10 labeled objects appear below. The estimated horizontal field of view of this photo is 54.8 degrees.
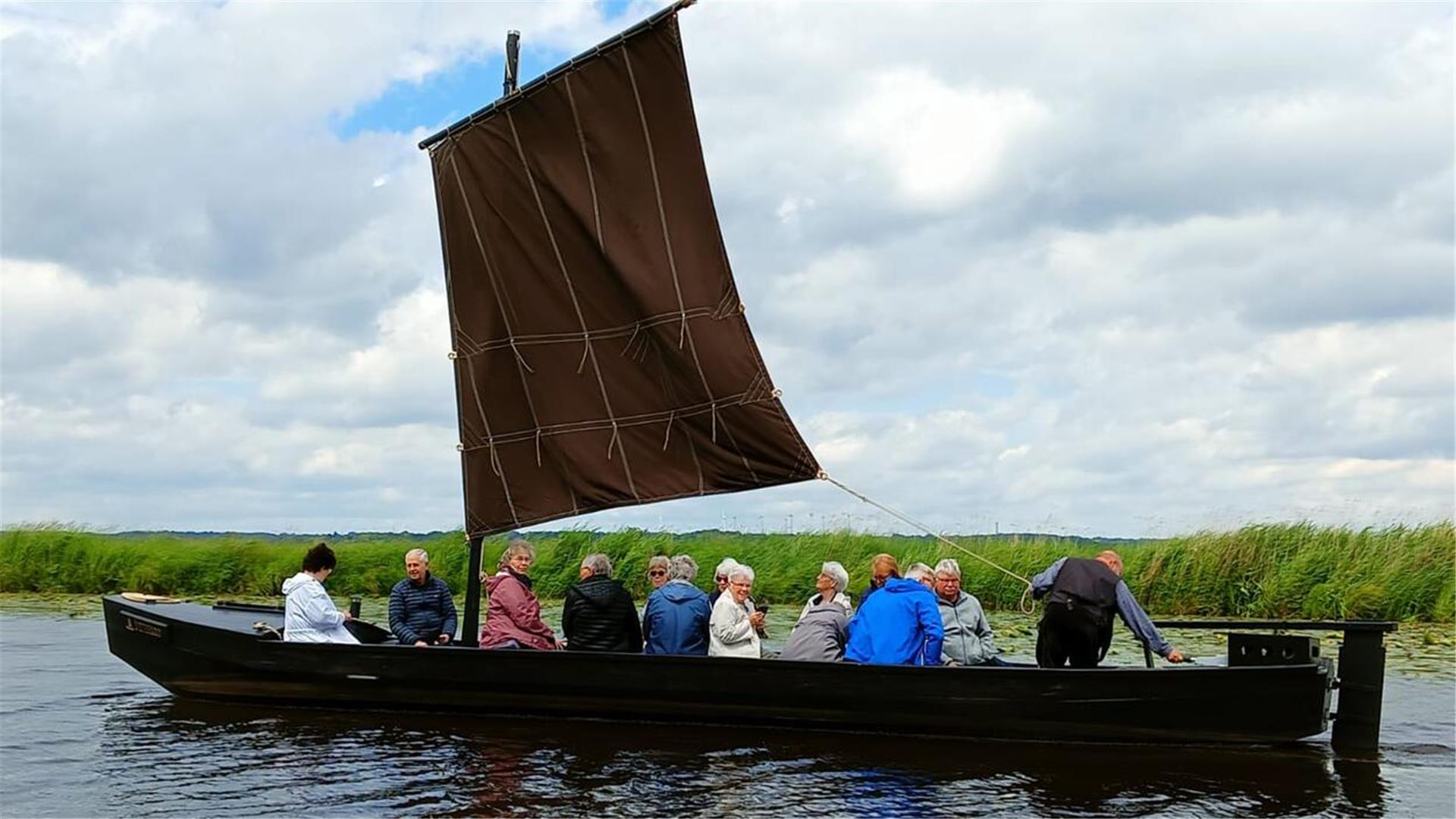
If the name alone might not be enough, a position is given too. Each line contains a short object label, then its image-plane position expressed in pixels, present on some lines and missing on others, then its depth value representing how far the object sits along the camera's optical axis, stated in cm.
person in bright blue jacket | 1209
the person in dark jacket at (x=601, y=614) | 1312
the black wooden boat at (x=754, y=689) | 1173
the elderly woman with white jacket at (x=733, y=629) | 1274
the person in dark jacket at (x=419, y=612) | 1422
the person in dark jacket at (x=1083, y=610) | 1210
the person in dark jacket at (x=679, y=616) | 1290
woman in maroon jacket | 1351
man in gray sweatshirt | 1271
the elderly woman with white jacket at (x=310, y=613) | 1382
